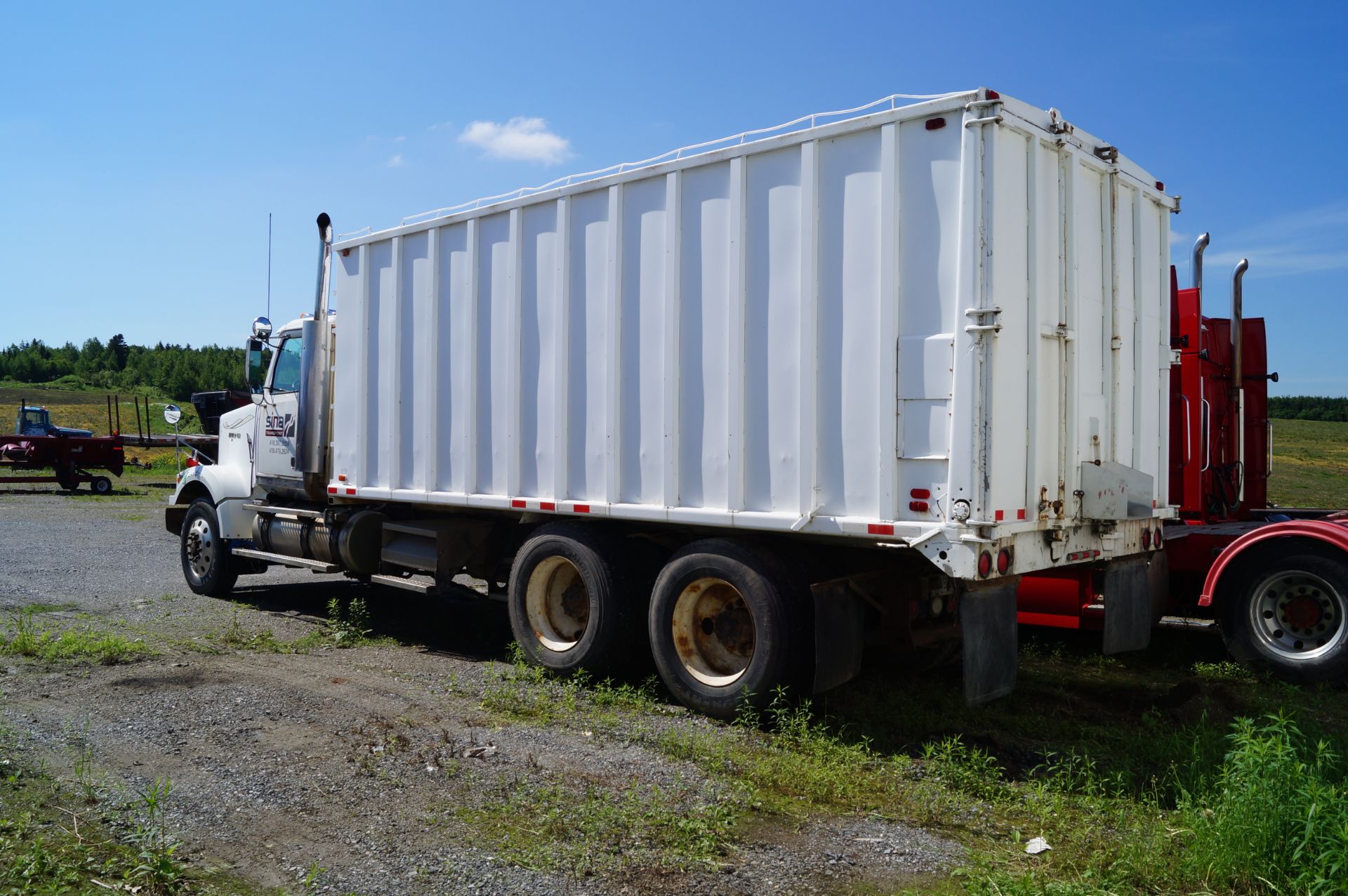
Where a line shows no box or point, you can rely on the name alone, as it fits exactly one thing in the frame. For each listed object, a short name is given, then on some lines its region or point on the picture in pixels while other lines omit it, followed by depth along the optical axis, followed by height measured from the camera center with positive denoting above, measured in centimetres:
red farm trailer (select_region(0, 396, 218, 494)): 2733 +13
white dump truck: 552 +44
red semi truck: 735 -60
